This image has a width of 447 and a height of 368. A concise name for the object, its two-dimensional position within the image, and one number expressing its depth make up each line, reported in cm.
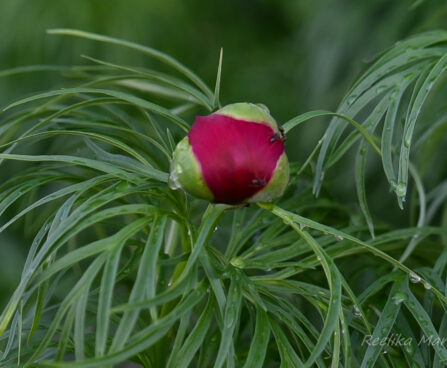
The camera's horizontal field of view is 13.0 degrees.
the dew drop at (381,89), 60
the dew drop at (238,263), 57
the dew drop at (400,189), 56
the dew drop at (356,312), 56
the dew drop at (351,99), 60
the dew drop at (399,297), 57
